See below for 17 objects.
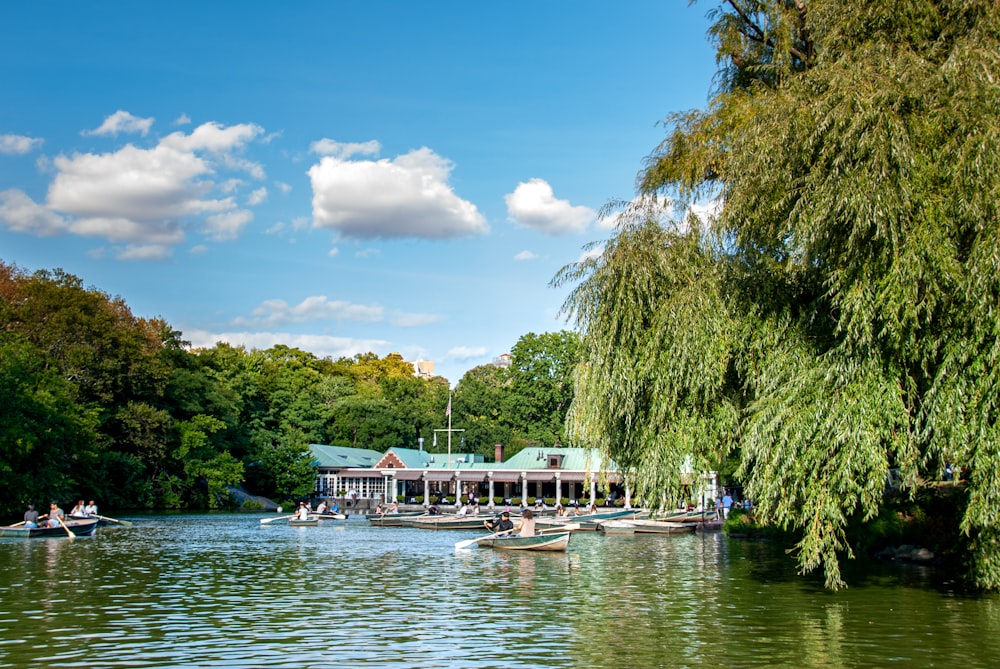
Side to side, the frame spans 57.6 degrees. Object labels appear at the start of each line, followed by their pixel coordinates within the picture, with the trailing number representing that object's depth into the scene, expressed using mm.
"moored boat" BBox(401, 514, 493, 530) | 44381
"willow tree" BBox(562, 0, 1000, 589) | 14383
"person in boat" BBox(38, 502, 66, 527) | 34719
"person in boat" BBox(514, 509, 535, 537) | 30125
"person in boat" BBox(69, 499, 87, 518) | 40319
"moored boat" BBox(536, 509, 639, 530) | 42812
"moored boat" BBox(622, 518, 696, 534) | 42312
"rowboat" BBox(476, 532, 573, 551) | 29016
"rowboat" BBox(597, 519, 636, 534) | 42794
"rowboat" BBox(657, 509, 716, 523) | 43875
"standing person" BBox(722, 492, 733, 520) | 48531
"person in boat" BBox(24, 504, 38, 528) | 34191
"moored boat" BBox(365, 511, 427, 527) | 47250
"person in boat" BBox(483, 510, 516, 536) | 33031
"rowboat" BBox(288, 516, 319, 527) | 46562
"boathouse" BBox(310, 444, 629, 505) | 66562
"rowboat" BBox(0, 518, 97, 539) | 33375
